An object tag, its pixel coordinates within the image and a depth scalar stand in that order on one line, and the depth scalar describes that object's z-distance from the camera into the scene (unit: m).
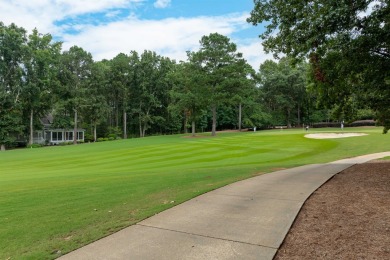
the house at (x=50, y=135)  52.69
